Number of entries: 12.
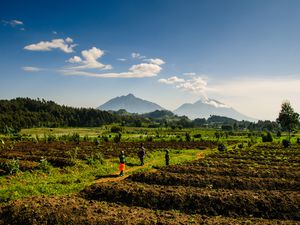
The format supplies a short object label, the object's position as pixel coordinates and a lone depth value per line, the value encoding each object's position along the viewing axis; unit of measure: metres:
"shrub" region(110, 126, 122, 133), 112.18
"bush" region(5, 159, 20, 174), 20.01
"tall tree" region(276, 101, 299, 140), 71.25
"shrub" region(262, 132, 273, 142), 68.50
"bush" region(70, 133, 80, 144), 62.78
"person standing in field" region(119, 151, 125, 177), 20.97
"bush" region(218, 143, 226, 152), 43.12
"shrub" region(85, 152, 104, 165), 26.42
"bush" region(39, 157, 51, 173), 21.72
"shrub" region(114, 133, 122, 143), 62.71
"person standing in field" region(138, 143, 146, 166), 26.10
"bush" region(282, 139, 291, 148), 50.25
